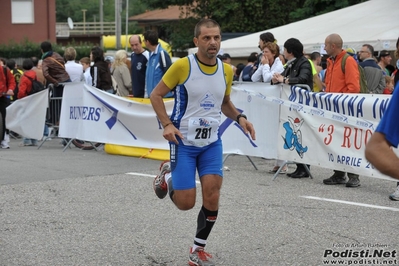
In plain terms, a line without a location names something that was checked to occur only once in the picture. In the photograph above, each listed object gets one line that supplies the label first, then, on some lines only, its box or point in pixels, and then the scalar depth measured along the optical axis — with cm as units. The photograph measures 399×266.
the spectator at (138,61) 1344
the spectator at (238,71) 1860
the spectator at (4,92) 1547
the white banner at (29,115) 1555
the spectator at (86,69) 1650
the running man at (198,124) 601
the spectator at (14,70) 1923
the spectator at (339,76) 1009
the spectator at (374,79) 1182
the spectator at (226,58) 1702
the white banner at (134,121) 1110
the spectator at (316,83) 1138
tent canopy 1819
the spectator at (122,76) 1568
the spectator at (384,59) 1462
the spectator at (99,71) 1517
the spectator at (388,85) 1283
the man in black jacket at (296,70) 1073
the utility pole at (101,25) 8036
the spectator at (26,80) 1697
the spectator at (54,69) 1561
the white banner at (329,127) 962
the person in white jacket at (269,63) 1137
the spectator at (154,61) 1266
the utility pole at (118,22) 3759
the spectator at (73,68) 1678
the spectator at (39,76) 1863
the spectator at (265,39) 1153
